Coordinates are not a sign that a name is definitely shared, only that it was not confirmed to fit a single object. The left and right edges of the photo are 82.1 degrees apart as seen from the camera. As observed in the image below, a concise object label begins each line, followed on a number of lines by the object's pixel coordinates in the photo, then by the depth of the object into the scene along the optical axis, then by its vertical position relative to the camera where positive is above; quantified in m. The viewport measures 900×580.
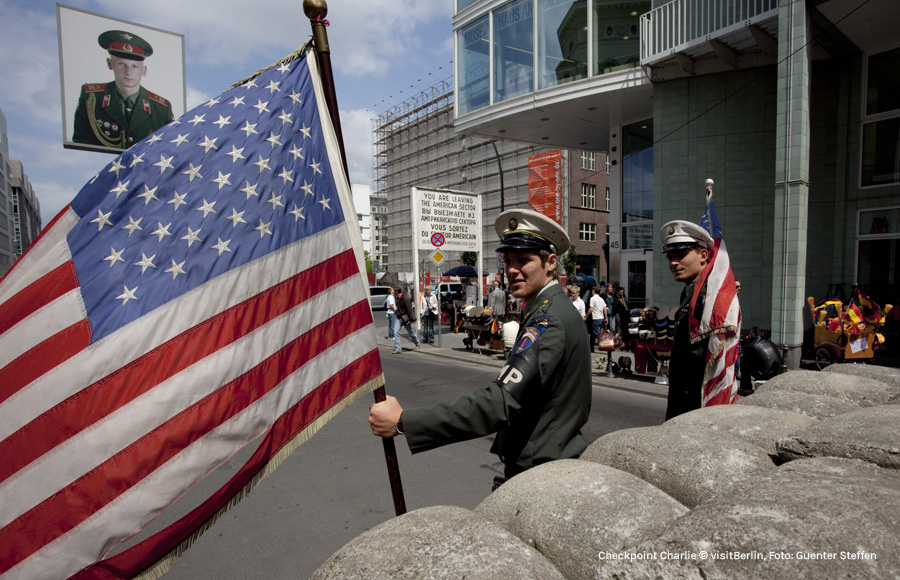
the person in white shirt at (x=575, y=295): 12.51 -0.71
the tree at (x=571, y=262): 38.51 +0.27
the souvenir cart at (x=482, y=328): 14.23 -1.74
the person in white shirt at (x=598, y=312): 13.75 -1.24
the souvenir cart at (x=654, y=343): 9.42 -1.47
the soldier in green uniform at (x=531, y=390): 1.89 -0.48
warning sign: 15.75 +1.50
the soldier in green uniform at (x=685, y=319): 3.41 -0.37
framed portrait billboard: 10.46 +4.13
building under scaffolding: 46.50 +10.46
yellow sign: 15.66 +0.28
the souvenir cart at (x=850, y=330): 9.38 -1.22
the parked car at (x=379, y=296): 35.25 -2.01
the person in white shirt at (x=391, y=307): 16.38 -1.30
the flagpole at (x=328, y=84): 2.15 +0.84
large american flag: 1.60 -0.23
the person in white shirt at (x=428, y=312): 17.59 -1.57
